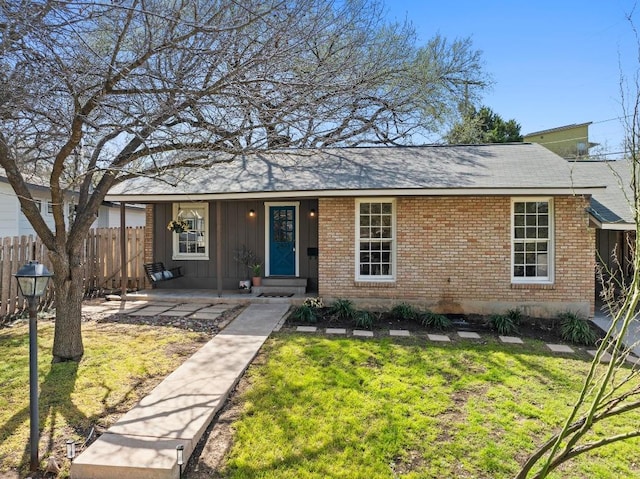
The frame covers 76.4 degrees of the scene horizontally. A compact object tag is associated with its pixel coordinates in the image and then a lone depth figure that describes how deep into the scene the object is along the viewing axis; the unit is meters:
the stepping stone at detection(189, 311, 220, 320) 8.38
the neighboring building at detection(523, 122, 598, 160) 26.90
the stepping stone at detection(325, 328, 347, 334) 7.52
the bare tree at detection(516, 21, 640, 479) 1.85
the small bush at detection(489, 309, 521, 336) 7.62
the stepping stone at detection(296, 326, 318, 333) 7.52
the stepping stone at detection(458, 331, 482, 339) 7.29
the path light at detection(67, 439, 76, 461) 3.25
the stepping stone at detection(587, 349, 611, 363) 6.12
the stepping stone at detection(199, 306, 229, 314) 8.93
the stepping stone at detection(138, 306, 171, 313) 9.17
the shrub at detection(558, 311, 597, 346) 7.03
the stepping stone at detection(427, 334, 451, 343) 7.05
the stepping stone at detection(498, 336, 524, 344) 7.03
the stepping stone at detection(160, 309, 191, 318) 8.60
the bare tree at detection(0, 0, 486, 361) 4.66
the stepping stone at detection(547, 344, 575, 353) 6.57
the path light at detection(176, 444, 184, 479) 3.20
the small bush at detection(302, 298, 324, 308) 9.08
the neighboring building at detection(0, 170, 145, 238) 12.88
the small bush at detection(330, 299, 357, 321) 8.46
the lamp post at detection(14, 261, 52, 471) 3.45
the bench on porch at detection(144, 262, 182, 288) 10.09
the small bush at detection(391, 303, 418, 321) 8.45
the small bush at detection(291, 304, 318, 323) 8.25
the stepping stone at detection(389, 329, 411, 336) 7.41
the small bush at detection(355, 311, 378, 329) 7.85
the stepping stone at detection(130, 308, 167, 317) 8.77
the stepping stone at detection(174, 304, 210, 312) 9.22
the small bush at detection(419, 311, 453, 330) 7.87
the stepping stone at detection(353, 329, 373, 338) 7.26
